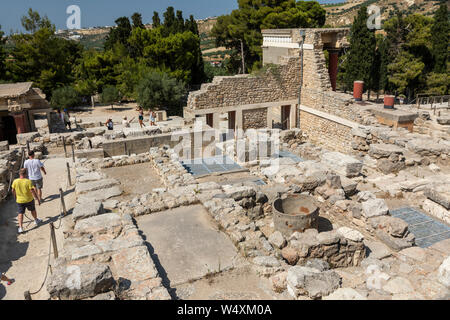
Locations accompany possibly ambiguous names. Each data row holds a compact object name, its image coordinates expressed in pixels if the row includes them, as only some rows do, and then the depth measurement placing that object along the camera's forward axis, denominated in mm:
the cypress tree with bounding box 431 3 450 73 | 29081
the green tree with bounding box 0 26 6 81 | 29500
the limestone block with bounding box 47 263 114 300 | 4441
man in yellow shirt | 7516
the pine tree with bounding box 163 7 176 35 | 40500
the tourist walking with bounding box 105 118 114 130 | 18916
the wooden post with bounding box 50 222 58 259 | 5987
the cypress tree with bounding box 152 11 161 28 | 41688
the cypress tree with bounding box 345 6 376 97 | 28438
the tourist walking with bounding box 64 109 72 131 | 20500
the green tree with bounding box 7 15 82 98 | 29812
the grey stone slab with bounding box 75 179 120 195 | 9094
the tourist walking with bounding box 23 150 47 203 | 8906
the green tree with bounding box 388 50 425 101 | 29688
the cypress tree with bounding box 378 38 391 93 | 30378
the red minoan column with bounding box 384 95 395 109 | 14334
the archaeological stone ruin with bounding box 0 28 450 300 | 5262
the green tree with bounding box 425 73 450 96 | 29625
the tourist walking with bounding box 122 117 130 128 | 20391
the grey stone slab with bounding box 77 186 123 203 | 8478
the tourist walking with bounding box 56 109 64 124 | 20931
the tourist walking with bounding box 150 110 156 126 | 19172
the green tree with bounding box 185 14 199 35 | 39969
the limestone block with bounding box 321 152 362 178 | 10362
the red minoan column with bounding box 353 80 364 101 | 16406
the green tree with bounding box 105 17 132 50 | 41816
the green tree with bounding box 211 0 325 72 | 29406
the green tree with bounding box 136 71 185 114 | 26219
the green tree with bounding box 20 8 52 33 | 31672
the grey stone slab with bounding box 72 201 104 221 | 7145
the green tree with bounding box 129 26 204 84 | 28719
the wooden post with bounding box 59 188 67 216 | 7861
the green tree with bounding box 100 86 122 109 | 30984
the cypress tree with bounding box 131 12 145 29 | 41312
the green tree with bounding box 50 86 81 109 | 29141
